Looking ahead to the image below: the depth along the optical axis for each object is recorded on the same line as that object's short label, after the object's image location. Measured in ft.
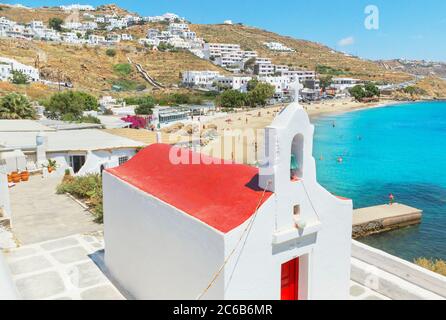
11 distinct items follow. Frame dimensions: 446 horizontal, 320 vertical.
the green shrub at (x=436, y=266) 40.73
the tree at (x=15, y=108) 141.59
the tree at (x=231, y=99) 313.94
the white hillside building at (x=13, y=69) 283.79
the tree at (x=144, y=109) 219.20
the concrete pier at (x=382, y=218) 80.18
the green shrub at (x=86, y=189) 59.26
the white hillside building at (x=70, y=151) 80.66
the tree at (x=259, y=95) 330.34
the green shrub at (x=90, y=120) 151.88
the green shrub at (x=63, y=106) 175.94
